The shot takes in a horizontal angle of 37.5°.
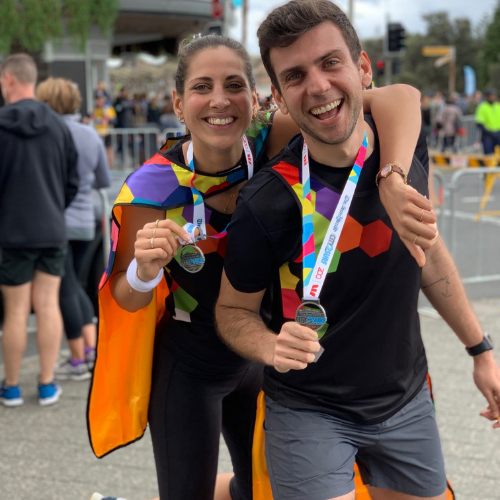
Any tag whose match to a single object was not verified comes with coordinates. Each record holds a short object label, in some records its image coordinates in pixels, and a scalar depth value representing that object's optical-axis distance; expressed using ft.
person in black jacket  15.92
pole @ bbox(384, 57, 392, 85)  84.70
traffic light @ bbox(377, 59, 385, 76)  81.69
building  83.46
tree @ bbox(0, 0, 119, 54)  74.33
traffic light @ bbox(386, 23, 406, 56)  74.84
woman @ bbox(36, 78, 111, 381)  17.78
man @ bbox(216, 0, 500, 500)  7.09
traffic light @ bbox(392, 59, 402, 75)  85.05
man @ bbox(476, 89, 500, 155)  63.67
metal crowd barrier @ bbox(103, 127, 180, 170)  50.29
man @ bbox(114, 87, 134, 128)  72.54
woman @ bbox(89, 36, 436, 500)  8.07
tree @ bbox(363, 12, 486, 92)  216.95
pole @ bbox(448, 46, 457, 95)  166.50
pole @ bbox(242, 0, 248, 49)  128.21
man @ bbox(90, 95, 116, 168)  54.65
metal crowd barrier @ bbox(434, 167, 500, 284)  25.13
